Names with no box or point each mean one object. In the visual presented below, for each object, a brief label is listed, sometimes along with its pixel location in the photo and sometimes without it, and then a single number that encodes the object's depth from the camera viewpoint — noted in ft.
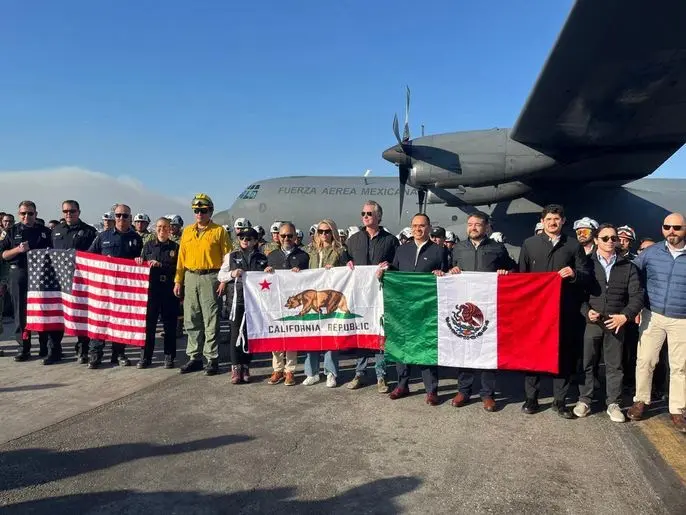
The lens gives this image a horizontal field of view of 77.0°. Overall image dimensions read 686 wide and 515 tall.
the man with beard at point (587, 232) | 18.89
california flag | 19.36
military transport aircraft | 17.71
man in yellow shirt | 20.70
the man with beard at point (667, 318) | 15.03
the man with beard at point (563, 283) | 15.98
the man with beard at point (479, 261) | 16.87
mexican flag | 16.63
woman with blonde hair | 19.20
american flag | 22.16
